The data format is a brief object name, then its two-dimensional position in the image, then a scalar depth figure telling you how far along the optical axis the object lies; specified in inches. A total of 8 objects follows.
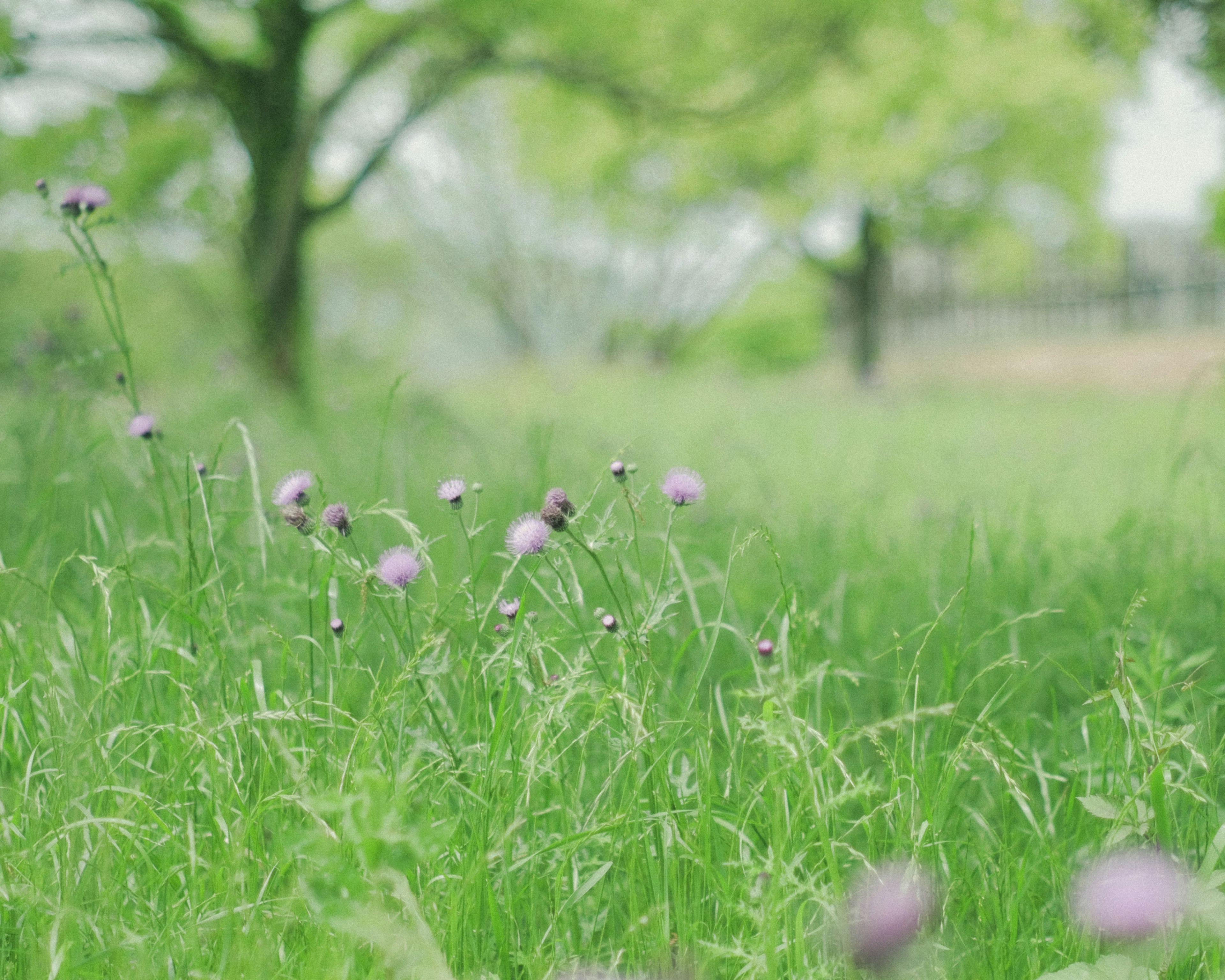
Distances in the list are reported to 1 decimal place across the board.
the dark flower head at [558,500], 80.9
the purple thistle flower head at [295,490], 83.7
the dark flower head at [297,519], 82.9
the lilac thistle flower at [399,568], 81.0
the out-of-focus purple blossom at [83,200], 91.0
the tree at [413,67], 316.2
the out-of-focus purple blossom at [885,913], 74.3
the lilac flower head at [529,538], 80.8
